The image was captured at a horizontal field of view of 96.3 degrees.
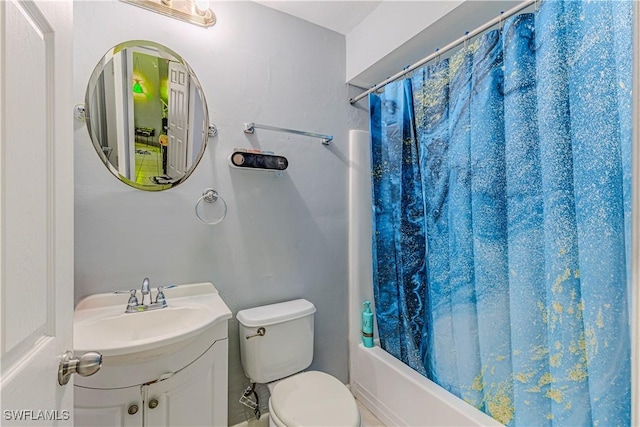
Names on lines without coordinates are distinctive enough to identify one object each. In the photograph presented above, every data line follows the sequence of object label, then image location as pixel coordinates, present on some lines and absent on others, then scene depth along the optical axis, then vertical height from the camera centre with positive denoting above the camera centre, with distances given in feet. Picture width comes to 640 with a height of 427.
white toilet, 3.76 -2.46
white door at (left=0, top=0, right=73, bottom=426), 1.30 +0.07
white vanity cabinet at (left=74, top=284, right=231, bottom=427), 2.98 -1.86
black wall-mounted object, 4.60 +0.94
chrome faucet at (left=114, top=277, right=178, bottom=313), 3.79 -1.12
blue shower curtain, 2.82 -0.05
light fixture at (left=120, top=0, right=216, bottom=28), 4.18 +3.16
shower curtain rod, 3.42 +2.44
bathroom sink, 2.96 -1.24
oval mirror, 3.97 +1.53
